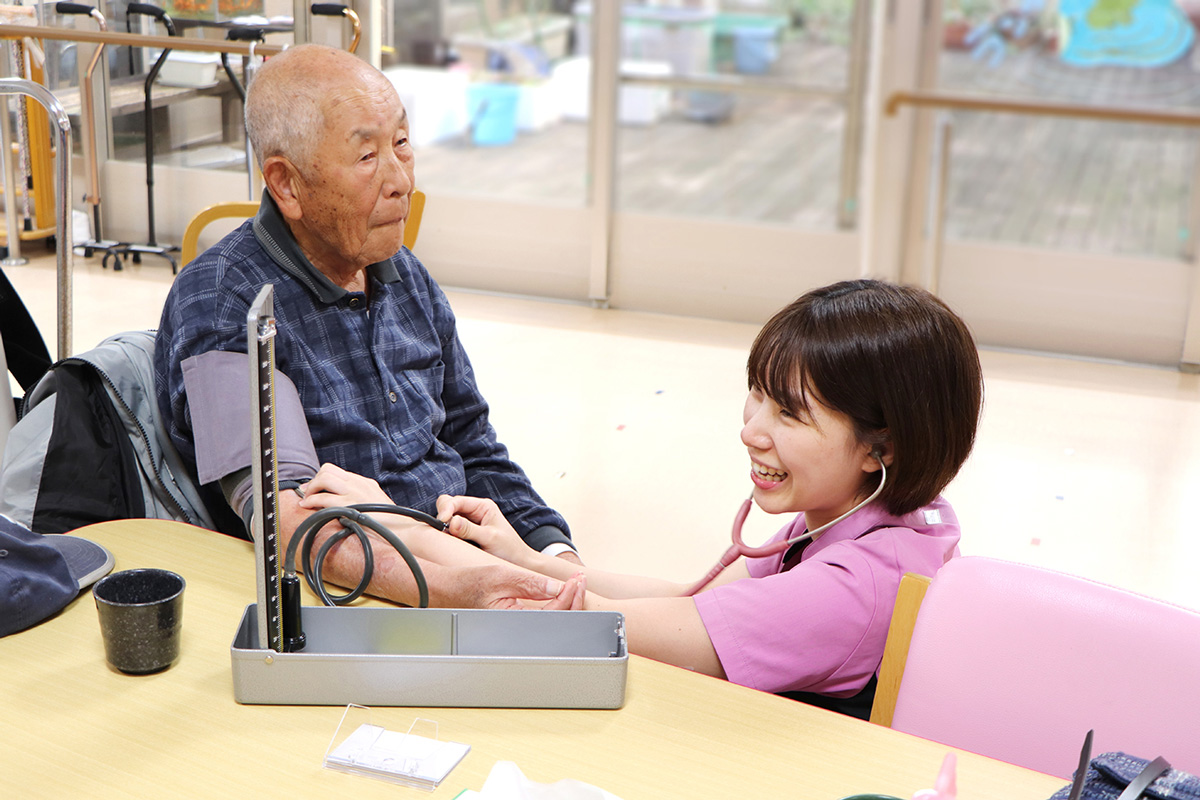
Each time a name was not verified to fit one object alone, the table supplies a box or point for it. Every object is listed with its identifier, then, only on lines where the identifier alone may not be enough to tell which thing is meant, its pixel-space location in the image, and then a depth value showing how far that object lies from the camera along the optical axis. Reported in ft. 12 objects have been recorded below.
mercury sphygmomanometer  3.21
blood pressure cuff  4.60
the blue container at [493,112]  17.03
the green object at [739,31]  15.71
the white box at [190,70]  14.46
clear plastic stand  3.18
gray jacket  4.74
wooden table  3.18
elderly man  4.76
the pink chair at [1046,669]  3.52
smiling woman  3.95
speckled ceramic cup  3.57
